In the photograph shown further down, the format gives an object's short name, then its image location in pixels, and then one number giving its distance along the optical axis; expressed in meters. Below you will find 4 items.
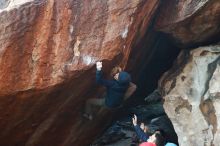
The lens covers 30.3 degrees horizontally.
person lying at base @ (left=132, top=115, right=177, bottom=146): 8.47
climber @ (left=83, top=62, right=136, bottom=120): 9.85
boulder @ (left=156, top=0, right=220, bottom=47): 10.46
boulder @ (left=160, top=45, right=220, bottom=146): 10.65
